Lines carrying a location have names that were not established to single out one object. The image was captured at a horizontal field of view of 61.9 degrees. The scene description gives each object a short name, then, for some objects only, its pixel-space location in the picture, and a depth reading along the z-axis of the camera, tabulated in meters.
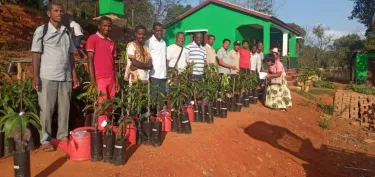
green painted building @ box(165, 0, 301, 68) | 15.34
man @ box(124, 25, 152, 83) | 4.79
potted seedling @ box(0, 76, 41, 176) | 2.80
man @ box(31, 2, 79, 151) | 3.74
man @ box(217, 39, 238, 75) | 8.07
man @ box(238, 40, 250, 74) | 8.92
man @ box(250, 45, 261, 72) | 9.61
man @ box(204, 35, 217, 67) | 7.79
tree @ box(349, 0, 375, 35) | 24.80
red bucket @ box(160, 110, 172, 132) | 5.04
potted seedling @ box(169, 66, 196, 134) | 5.04
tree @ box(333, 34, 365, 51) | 23.18
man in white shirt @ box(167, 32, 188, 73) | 6.51
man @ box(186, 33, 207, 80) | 6.79
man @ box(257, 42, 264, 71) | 9.73
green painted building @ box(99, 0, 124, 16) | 15.60
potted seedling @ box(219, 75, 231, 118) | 6.66
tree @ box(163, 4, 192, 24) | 27.28
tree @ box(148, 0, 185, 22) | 19.72
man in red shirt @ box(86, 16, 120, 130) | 4.18
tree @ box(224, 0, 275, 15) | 26.45
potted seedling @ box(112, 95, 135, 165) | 3.54
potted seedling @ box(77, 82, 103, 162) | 3.58
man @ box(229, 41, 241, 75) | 8.47
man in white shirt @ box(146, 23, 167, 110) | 5.29
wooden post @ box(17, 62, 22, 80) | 4.62
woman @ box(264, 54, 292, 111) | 8.42
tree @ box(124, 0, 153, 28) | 19.67
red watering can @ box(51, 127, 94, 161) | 3.59
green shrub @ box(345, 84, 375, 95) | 13.90
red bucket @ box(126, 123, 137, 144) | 4.20
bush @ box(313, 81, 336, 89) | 16.51
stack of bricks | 8.94
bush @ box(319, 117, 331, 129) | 8.15
